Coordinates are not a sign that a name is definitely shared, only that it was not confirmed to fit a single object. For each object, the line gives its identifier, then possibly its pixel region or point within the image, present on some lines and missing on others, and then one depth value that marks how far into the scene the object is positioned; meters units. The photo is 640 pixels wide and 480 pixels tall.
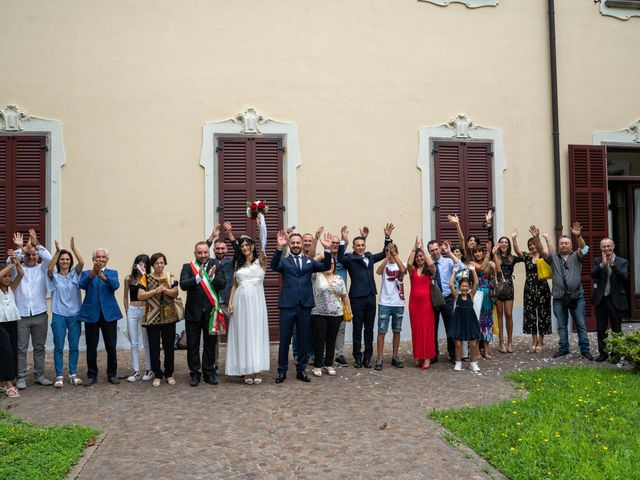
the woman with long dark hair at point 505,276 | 9.18
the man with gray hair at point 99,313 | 7.46
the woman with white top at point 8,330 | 6.93
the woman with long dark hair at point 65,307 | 7.44
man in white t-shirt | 8.33
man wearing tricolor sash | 7.43
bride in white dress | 7.40
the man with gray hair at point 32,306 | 7.34
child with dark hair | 8.11
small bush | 7.42
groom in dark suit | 7.52
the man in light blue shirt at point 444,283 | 8.62
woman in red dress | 8.20
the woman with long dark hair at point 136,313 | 7.62
